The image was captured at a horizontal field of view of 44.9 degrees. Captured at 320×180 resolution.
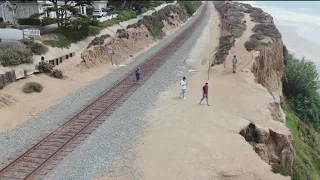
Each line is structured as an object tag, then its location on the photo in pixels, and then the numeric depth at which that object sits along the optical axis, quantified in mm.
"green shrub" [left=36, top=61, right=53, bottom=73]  29266
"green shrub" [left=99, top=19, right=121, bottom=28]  44047
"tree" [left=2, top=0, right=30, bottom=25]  42531
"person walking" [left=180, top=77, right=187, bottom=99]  24172
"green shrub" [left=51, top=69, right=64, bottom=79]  29625
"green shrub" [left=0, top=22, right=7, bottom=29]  37325
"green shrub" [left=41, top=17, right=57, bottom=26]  41969
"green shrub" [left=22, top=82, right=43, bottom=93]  25531
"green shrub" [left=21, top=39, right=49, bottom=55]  31122
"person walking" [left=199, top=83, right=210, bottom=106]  22844
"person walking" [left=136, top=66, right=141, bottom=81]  29131
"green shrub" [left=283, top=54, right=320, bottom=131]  33562
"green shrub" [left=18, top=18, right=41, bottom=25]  42781
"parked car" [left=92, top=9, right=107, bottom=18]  50925
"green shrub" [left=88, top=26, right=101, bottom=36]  39816
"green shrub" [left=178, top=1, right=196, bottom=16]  91562
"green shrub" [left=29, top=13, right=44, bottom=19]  40331
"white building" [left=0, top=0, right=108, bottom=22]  44875
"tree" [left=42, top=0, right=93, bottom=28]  36278
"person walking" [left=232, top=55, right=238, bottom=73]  30734
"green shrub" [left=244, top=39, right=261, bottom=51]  36750
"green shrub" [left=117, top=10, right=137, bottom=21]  51144
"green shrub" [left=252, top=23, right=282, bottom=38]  42625
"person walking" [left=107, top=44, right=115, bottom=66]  35516
